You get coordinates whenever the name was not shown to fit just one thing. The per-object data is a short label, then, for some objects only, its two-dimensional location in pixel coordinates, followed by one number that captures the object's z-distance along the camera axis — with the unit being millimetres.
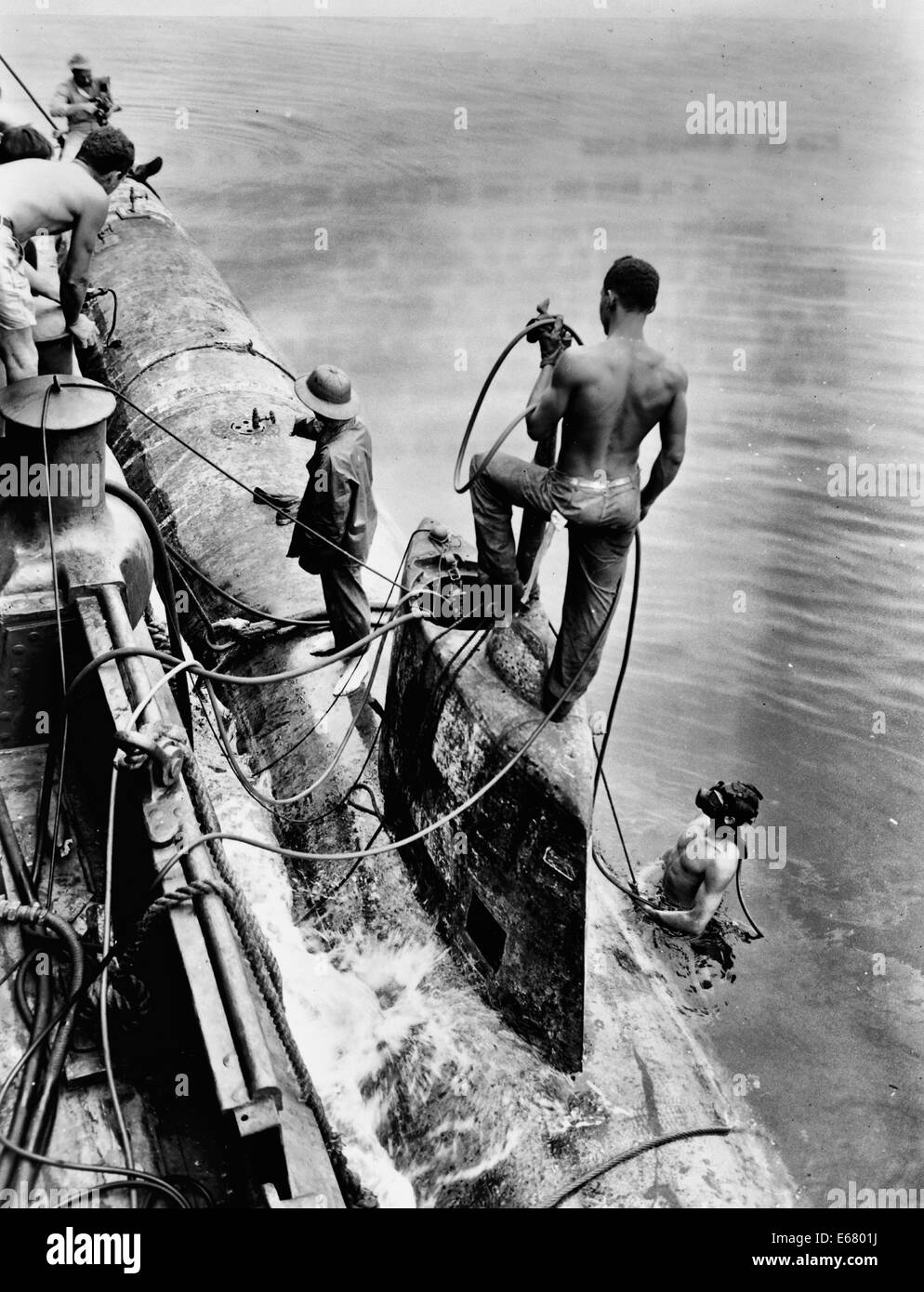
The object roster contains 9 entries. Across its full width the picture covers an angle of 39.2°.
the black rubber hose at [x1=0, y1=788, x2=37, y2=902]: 5262
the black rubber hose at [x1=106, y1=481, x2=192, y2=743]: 6453
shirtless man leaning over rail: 6379
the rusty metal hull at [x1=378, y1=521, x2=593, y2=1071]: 5910
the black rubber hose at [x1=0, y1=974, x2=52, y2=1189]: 4465
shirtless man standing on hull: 5324
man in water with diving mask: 7250
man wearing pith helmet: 6820
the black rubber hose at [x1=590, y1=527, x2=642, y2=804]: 6070
